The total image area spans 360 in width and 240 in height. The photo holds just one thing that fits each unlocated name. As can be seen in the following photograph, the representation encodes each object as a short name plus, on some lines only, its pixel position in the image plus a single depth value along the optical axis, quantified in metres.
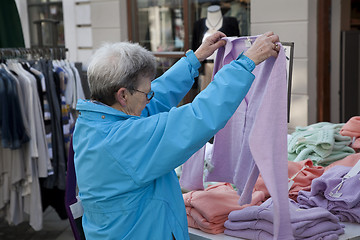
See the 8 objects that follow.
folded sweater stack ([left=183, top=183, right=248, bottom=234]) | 2.10
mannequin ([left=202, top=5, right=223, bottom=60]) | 5.04
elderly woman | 1.62
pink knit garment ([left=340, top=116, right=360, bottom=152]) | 2.77
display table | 2.00
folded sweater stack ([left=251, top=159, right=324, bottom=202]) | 2.30
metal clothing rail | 4.16
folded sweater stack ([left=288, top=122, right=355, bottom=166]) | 2.62
